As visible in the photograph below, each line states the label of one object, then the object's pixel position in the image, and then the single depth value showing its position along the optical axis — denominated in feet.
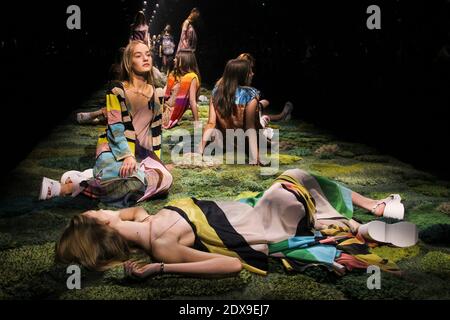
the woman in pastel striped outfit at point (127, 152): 17.58
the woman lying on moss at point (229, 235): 11.75
